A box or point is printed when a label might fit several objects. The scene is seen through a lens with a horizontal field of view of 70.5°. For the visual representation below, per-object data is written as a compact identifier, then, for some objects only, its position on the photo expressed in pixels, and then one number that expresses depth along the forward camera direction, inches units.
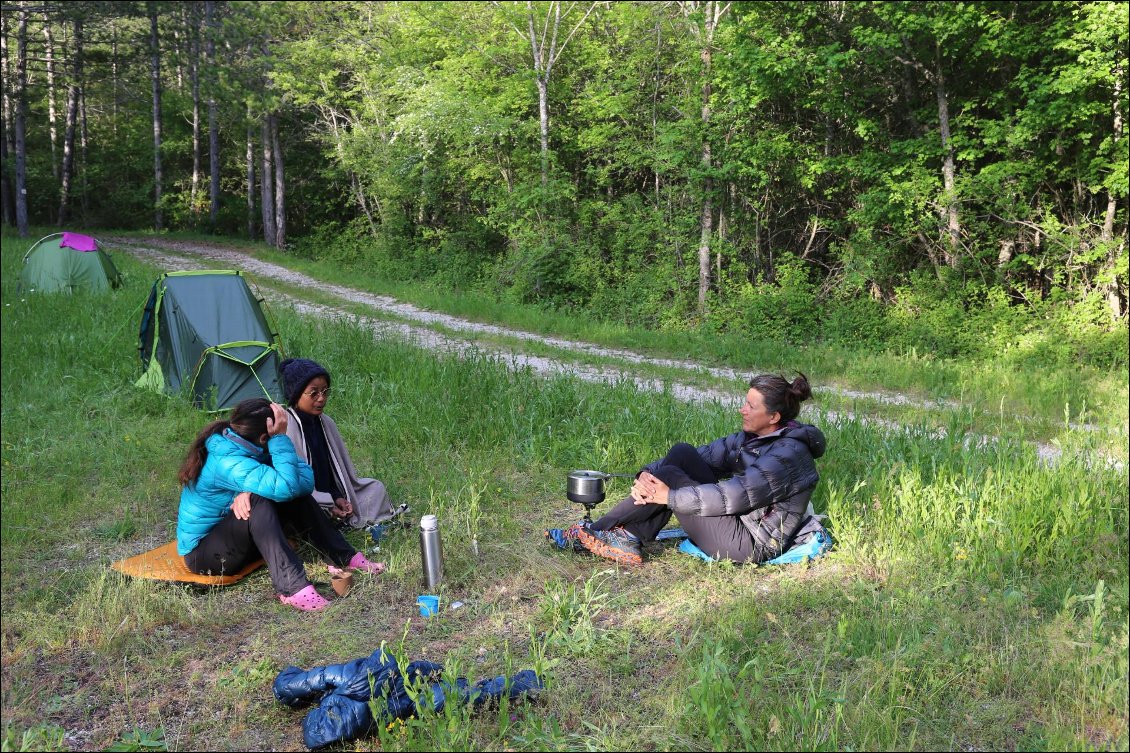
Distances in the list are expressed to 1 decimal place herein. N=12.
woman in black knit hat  192.1
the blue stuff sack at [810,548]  167.0
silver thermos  163.3
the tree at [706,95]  509.7
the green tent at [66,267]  558.3
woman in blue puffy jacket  160.9
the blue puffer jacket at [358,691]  113.9
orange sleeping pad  164.7
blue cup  155.8
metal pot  174.7
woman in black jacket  162.9
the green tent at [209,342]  315.6
